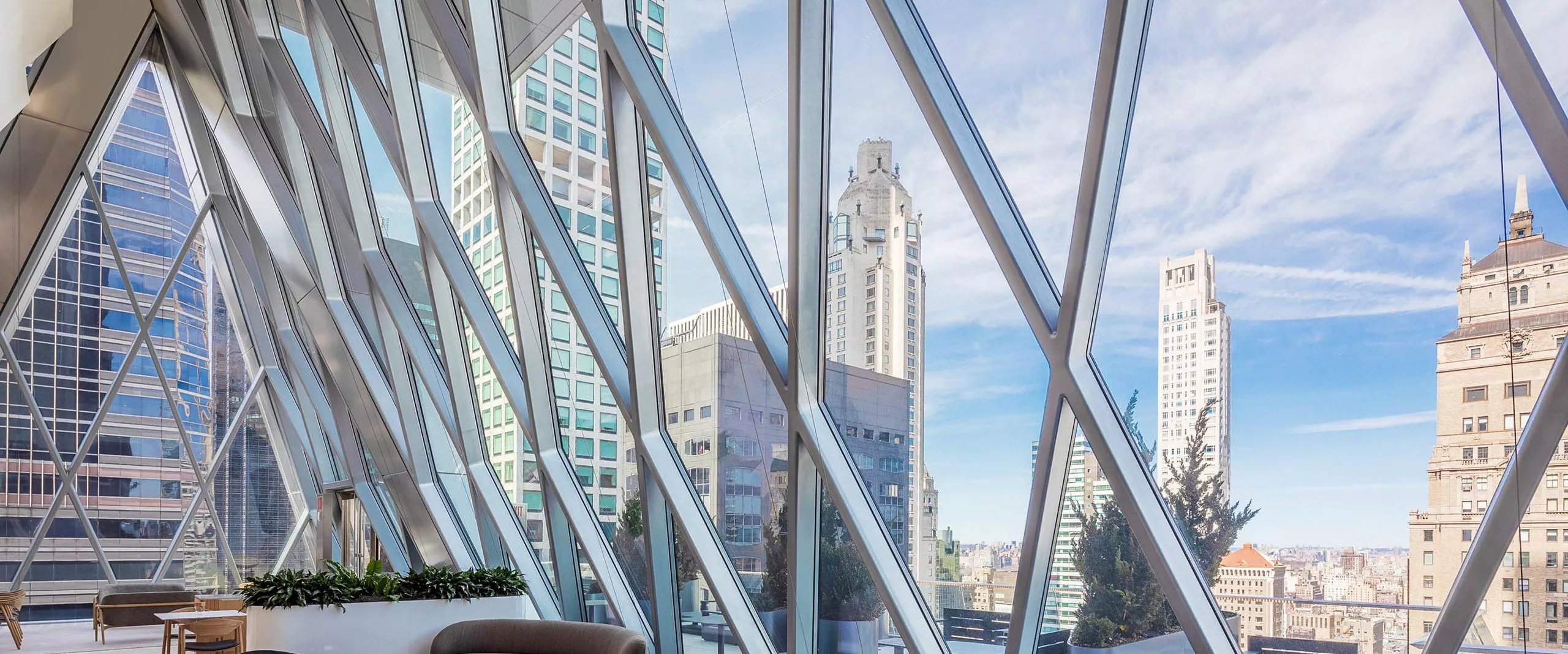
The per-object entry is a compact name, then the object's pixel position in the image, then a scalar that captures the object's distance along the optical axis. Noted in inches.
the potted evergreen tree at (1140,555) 194.5
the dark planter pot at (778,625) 327.0
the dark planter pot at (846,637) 292.0
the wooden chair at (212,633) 372.5
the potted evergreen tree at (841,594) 291.0
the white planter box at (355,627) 364.7
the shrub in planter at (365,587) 368.2
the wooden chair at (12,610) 512.7
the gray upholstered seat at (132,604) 554.3
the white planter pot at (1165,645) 206.4
